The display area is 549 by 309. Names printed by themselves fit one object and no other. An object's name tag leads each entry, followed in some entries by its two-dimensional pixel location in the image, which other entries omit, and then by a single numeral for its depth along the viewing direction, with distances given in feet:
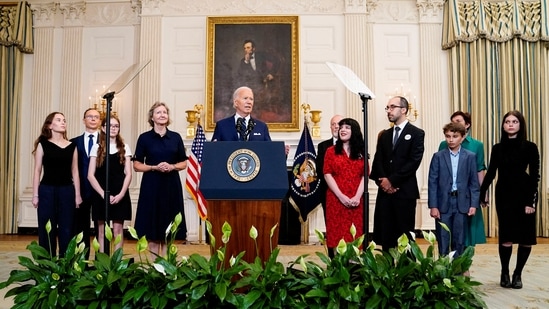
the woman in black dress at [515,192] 12.39
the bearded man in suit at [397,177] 12.05
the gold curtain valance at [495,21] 25.88
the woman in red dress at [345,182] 12.82
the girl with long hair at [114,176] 13.84
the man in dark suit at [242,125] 11.83
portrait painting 25.90
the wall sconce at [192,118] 25.09
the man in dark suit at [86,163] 14.17
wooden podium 9.60
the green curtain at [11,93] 26.40
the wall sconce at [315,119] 25.02
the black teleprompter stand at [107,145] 9.79
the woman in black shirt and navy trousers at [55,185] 12.45
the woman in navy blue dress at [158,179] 12.42
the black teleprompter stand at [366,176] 9.52
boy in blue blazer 12.00
